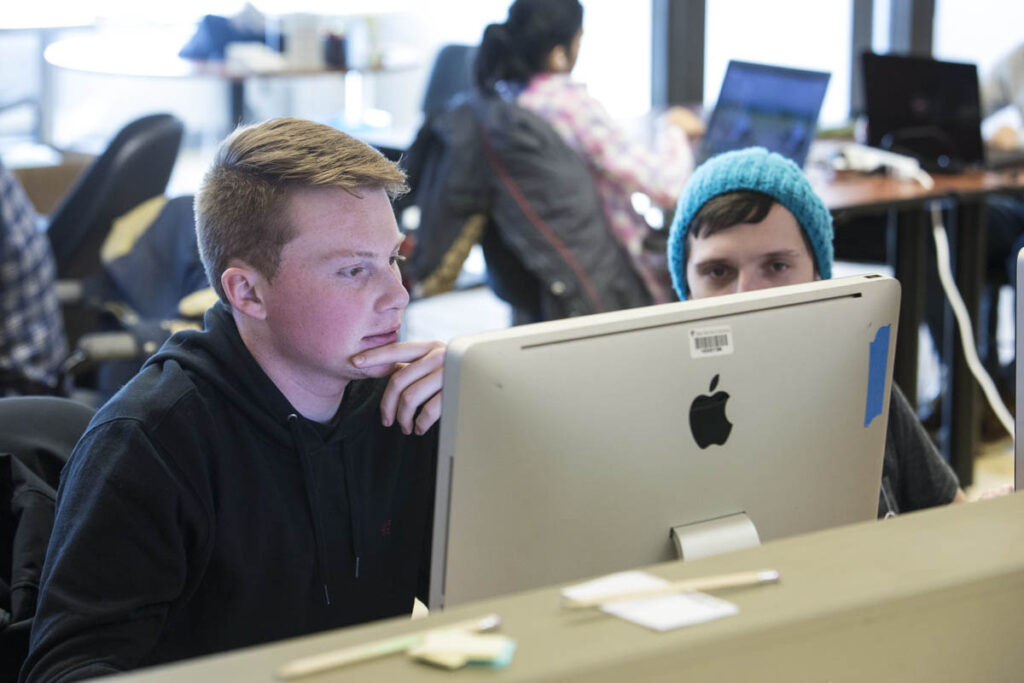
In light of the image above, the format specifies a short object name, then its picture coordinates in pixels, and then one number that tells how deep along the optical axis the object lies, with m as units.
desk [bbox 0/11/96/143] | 5.48
